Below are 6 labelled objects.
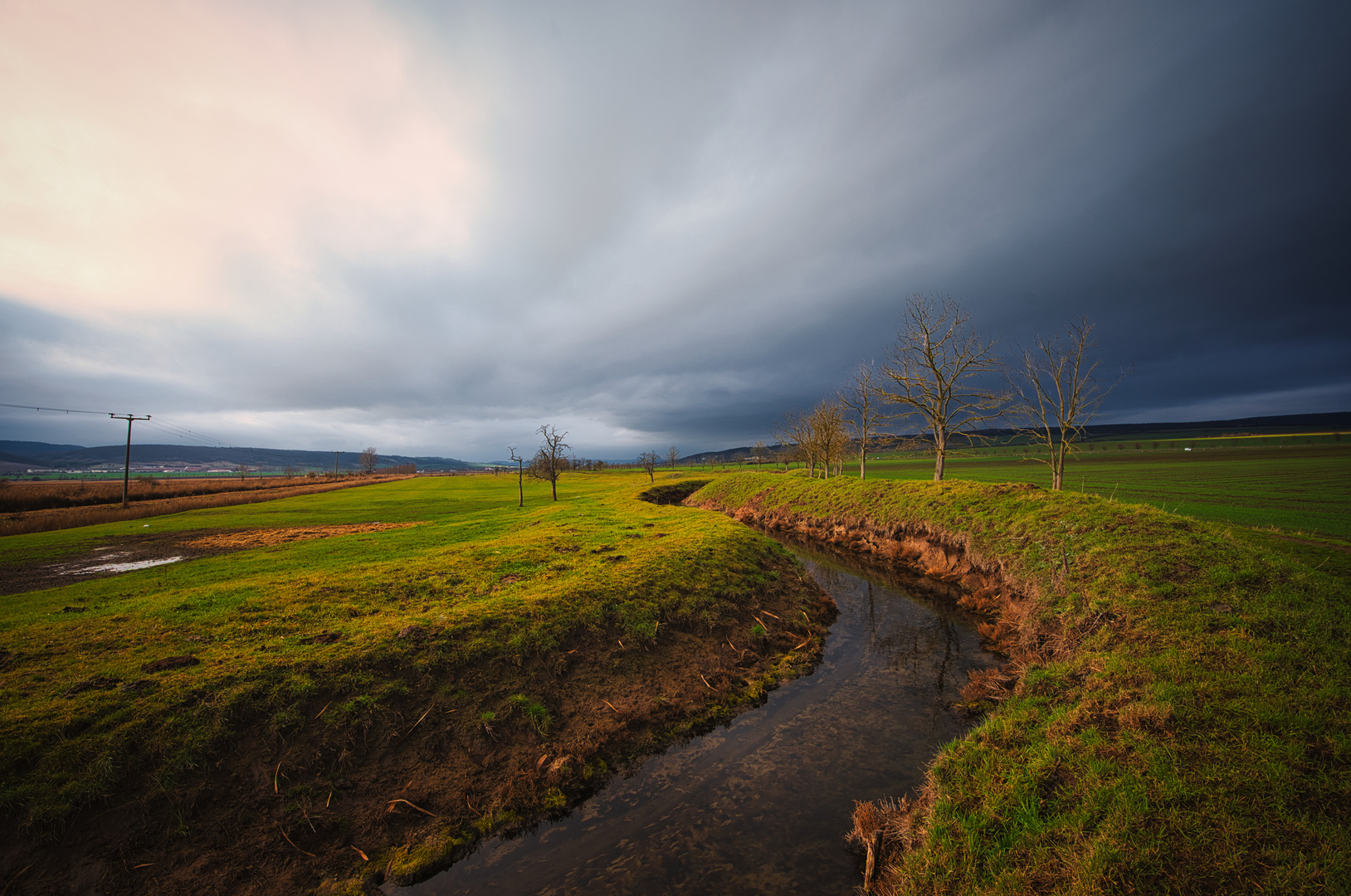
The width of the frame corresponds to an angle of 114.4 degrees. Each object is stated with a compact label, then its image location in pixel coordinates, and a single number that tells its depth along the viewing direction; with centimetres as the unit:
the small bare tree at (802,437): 5997
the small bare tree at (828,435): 5356
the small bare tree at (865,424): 4231
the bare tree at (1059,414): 2458
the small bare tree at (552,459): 4747
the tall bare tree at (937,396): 2884
